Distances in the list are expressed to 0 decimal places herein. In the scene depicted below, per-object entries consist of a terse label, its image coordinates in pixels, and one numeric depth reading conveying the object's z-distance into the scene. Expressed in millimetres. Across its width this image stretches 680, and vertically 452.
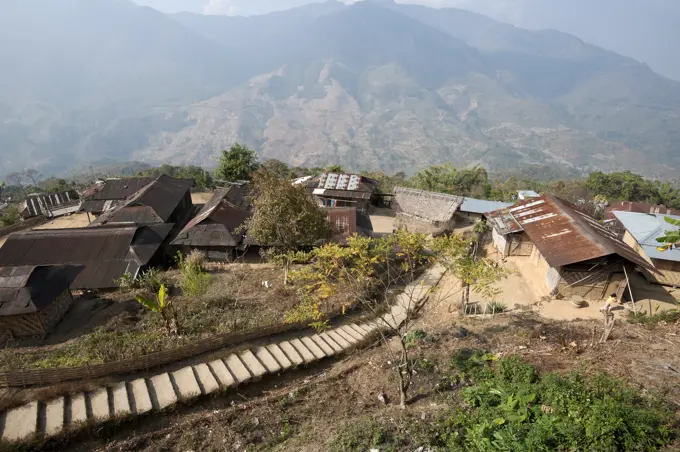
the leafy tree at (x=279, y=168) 55278
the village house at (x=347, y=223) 24239
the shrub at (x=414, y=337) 13166
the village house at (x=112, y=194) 34625
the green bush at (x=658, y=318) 13195
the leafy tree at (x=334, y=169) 43562
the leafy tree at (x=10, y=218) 36581
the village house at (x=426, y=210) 32250
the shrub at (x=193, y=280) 15367
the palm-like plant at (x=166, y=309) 12328
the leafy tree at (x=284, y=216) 16953
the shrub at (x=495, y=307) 17138
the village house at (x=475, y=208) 33000
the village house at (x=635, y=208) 34047
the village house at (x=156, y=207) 28062
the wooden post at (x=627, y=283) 16844
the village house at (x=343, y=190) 36188
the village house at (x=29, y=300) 12867
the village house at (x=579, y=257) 17188
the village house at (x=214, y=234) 23147
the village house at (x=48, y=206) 38688
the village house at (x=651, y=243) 19706
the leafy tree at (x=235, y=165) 45438
